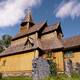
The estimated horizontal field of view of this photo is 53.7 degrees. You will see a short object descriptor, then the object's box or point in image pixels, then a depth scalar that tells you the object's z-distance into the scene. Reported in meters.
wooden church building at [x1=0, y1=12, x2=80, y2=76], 13.19
